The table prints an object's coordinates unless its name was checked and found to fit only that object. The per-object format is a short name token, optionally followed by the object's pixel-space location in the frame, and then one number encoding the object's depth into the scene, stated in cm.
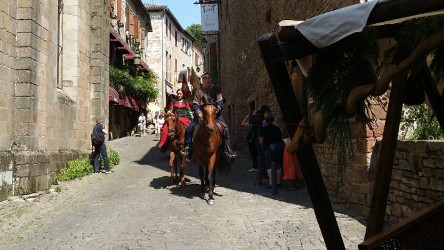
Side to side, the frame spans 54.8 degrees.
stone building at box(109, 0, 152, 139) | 2319
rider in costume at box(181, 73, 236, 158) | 853
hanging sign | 2741
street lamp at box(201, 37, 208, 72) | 3258
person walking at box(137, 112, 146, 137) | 2858
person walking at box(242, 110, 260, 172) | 1080
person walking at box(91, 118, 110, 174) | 1257
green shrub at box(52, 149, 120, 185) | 1064
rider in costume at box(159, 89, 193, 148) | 1071
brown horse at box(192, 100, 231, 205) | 826
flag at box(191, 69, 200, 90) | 1334
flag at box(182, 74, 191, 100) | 1108
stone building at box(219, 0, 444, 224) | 528
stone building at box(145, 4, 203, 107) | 4106
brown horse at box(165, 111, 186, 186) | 993
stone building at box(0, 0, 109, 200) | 862
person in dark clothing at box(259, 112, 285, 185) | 918
